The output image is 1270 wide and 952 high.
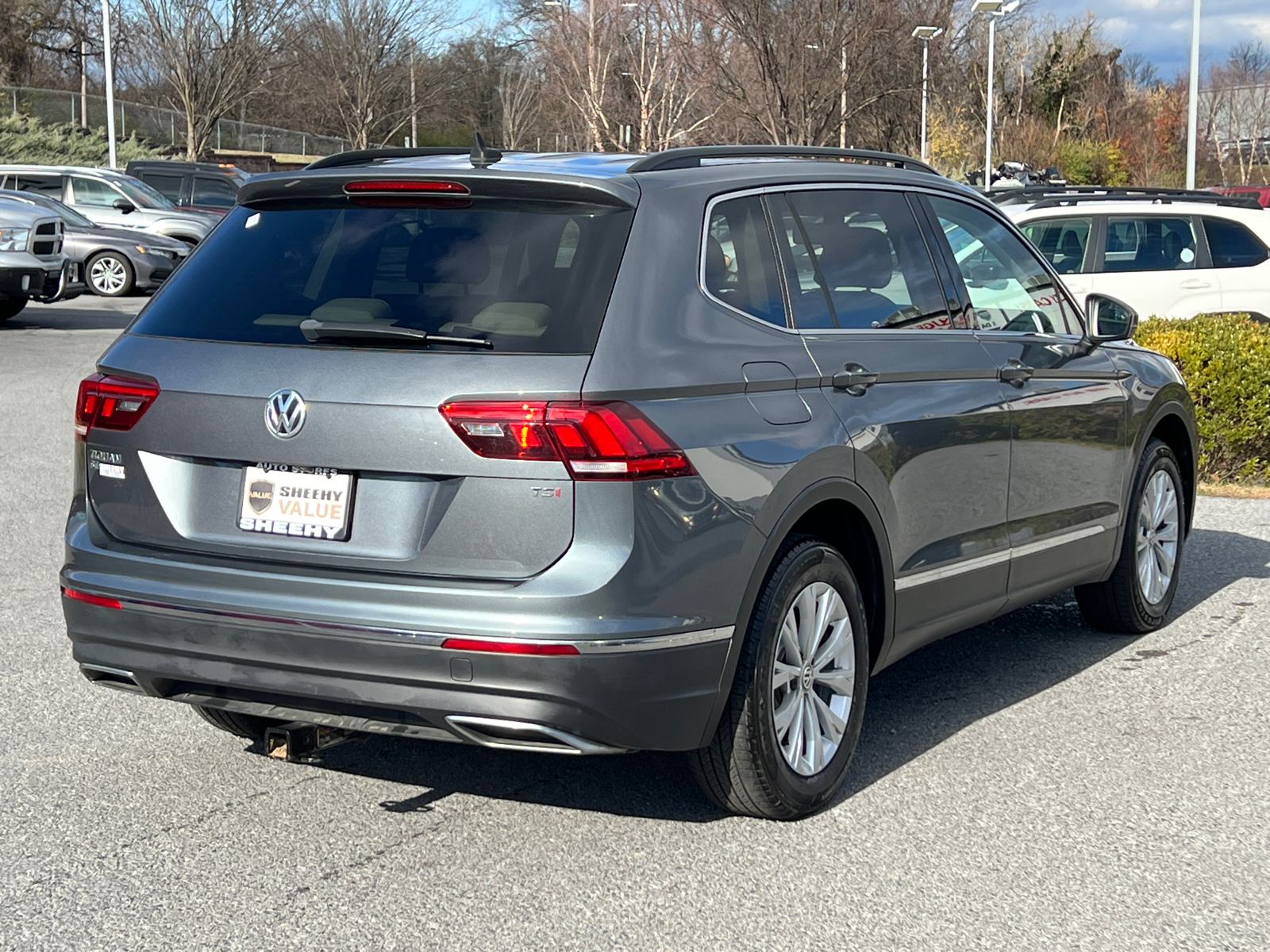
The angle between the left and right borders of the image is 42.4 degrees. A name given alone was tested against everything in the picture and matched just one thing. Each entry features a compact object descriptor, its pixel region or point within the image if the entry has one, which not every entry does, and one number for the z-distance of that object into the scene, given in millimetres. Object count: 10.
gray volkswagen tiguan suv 3836
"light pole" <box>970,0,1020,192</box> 39812
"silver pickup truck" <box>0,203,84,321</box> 18781
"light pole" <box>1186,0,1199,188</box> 28391
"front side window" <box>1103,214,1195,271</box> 15359
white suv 15273
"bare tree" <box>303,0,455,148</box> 53125
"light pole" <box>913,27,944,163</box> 32812
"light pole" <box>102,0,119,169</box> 41688
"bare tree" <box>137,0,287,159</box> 47969
